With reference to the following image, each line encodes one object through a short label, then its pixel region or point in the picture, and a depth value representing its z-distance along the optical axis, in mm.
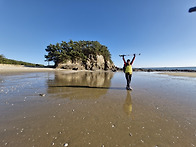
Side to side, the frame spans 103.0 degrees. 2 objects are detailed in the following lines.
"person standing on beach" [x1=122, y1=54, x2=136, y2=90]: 6238
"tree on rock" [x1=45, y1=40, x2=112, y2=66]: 34750
